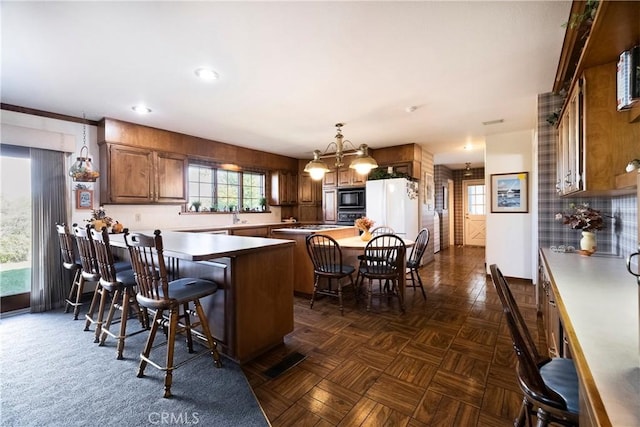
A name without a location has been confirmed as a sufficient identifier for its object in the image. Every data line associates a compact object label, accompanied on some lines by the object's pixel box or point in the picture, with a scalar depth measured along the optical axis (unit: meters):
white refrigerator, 4.93
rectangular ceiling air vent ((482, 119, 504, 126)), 3.94
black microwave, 5.75
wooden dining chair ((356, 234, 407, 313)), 3.09
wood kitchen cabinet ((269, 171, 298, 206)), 6.35
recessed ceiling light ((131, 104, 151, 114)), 3.38
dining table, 3.27
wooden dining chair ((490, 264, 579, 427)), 0.98
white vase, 2.33
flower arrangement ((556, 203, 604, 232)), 2.32
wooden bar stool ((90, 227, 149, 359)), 2.25
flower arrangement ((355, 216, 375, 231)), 3.73
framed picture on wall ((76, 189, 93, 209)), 3.71
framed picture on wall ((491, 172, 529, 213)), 4.37
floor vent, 2.01
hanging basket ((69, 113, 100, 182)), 3.44
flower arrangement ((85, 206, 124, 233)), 3.47
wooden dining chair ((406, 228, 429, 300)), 3.58
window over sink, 5.09
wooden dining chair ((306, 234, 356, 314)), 3.19
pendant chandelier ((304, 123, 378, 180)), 3.45
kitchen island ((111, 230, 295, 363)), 2.07
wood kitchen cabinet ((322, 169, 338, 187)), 6.10
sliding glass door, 3.32
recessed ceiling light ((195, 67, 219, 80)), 2.48
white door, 8.28
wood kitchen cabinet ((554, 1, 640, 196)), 1.43
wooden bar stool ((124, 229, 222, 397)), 1.77
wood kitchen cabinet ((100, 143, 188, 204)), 3.82
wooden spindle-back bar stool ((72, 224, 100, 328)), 2.54
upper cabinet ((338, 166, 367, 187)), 5.75
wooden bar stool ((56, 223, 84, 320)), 2.93
